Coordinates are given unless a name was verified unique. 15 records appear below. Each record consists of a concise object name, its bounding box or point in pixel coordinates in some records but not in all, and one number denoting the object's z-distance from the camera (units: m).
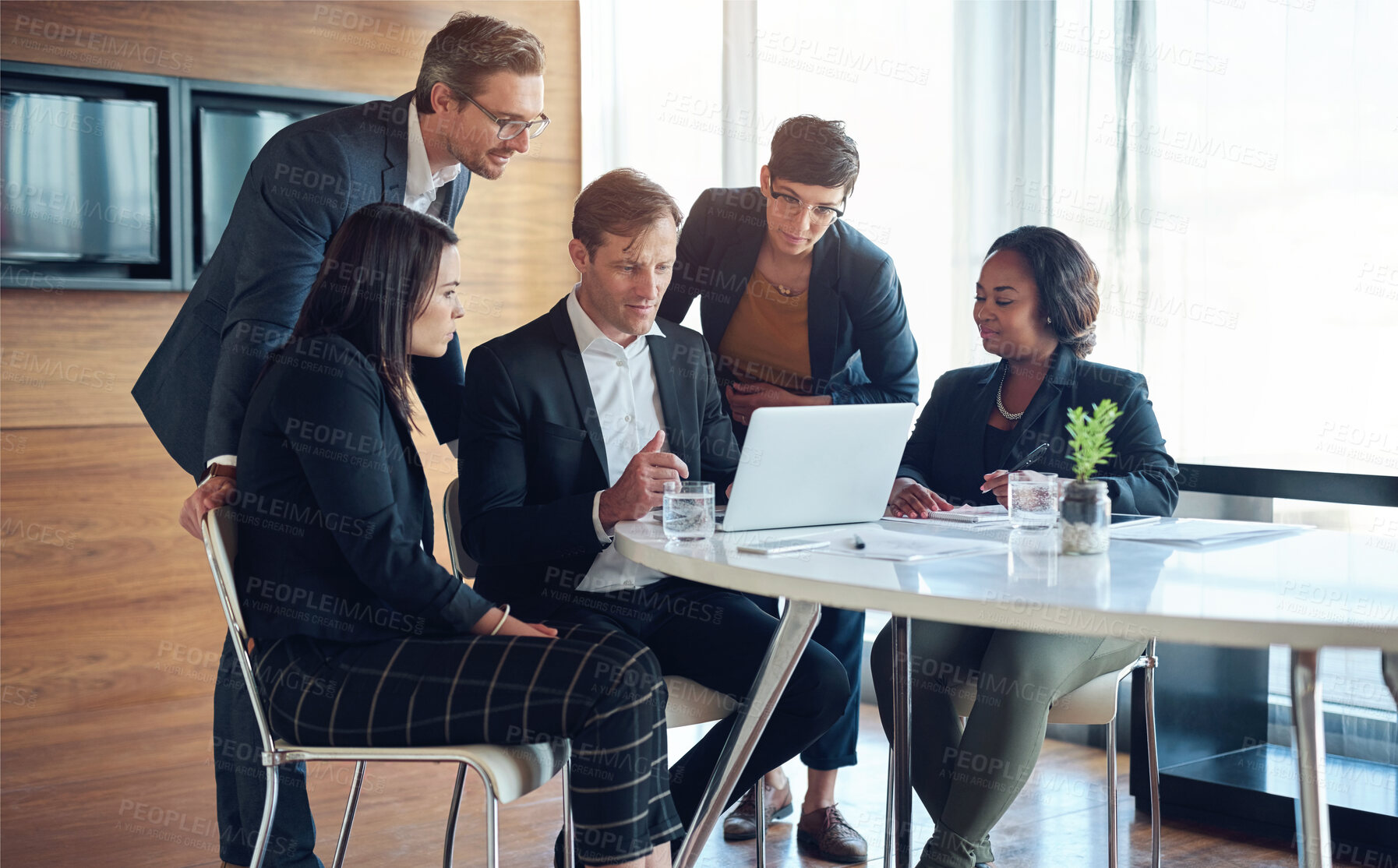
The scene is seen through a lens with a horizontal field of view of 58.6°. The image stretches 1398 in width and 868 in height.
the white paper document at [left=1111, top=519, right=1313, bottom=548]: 1.75
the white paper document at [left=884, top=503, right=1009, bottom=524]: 1.98
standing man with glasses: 2.02
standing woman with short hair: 2.61
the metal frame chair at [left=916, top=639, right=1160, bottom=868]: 1.97
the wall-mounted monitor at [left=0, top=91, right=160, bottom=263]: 3.74
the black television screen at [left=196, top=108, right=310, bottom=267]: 4.02
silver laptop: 1.72
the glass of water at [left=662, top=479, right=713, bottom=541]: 1.73
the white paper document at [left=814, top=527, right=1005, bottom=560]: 1.61
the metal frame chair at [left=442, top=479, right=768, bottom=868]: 1.91
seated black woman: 1.89
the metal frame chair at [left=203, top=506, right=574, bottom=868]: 1.56
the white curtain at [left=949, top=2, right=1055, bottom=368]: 3.30
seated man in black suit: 1.95
